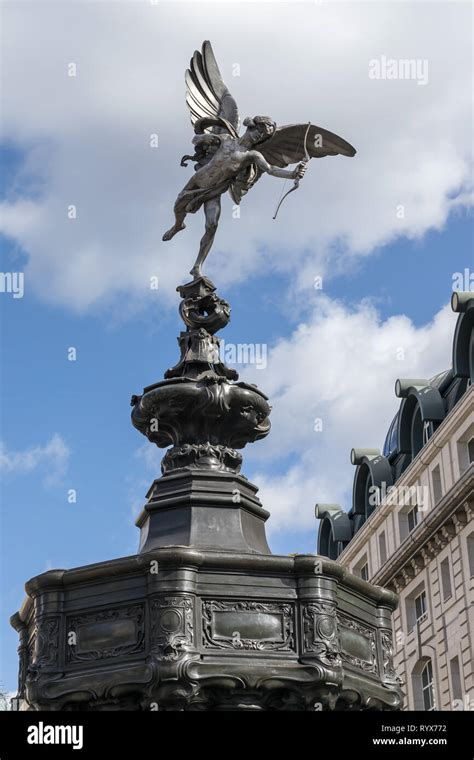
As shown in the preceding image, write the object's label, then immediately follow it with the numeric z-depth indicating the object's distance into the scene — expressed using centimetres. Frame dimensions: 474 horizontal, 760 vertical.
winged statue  1128
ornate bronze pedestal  833
